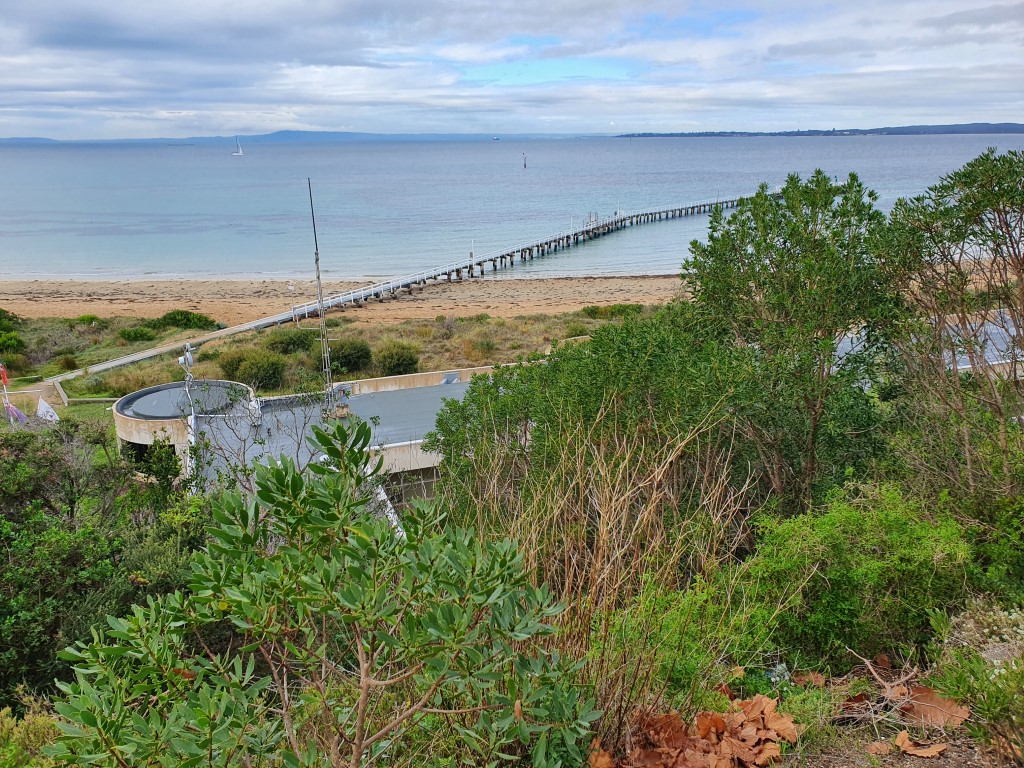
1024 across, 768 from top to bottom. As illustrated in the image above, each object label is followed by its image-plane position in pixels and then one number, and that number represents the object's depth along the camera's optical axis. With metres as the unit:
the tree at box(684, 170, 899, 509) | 7.83
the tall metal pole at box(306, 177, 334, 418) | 12.59
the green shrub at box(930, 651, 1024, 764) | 3.09
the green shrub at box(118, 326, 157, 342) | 34.85
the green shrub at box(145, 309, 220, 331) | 37.59
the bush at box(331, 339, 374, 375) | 26.58
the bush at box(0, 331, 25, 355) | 30.48
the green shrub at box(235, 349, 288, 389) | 24.66
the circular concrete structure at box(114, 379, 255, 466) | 15.46
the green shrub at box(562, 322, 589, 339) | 31.38
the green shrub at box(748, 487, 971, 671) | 5.30
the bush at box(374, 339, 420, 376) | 26.55
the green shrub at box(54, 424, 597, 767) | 2.41
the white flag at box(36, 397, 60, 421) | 17.37
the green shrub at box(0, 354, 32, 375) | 28.84
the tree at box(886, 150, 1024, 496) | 7.17
